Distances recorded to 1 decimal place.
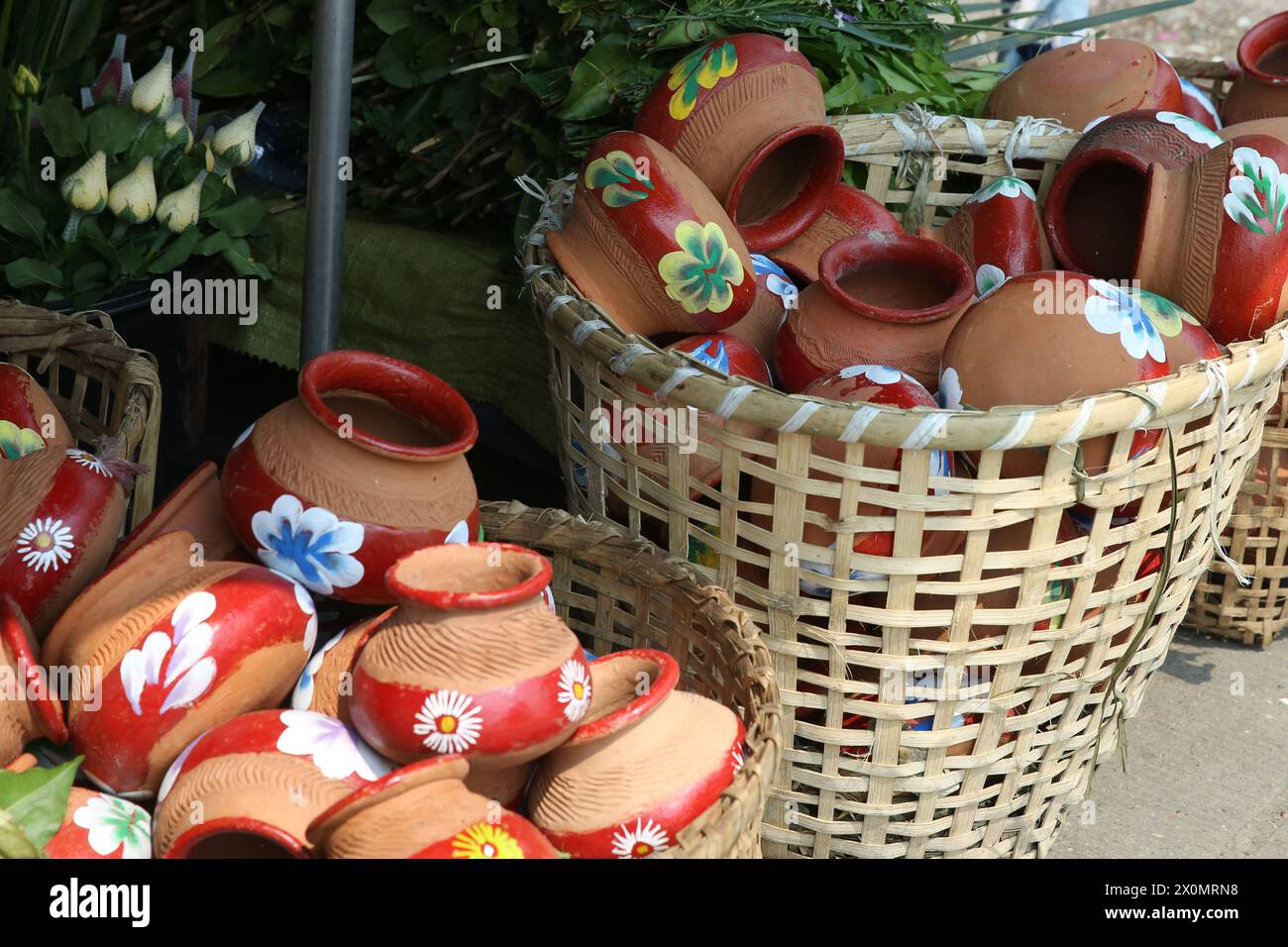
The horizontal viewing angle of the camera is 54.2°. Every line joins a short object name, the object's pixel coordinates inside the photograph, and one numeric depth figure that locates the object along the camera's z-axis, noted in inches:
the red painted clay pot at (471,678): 42.0
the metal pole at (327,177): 67.6
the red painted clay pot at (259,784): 40.4
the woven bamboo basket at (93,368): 61.3
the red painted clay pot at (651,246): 63.2
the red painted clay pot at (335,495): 48.2
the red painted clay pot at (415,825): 38.2
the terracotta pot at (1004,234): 74.6
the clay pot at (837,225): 77.9
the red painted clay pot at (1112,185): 73.2
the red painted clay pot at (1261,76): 87.9
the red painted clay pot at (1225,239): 65.4
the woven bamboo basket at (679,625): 43.5
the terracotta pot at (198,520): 51.8
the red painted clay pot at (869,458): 54.1
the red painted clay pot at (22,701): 44.3
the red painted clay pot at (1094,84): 85.7
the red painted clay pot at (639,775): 43.1
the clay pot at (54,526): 50.6
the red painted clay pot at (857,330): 64.3
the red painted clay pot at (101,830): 40.0
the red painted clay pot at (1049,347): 57.2
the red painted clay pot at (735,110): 70.9
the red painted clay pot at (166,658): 44.8
